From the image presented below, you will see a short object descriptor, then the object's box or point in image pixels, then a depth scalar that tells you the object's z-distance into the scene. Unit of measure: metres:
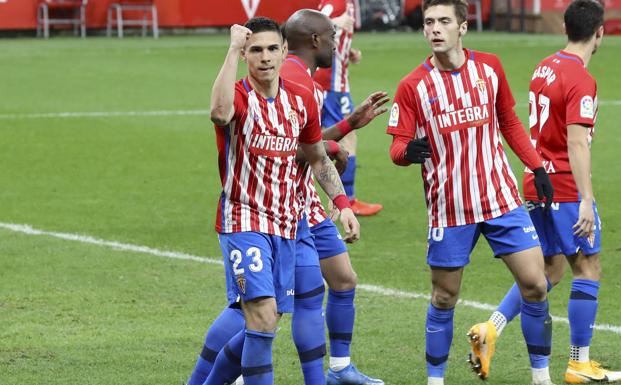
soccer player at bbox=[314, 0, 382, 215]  26.55
